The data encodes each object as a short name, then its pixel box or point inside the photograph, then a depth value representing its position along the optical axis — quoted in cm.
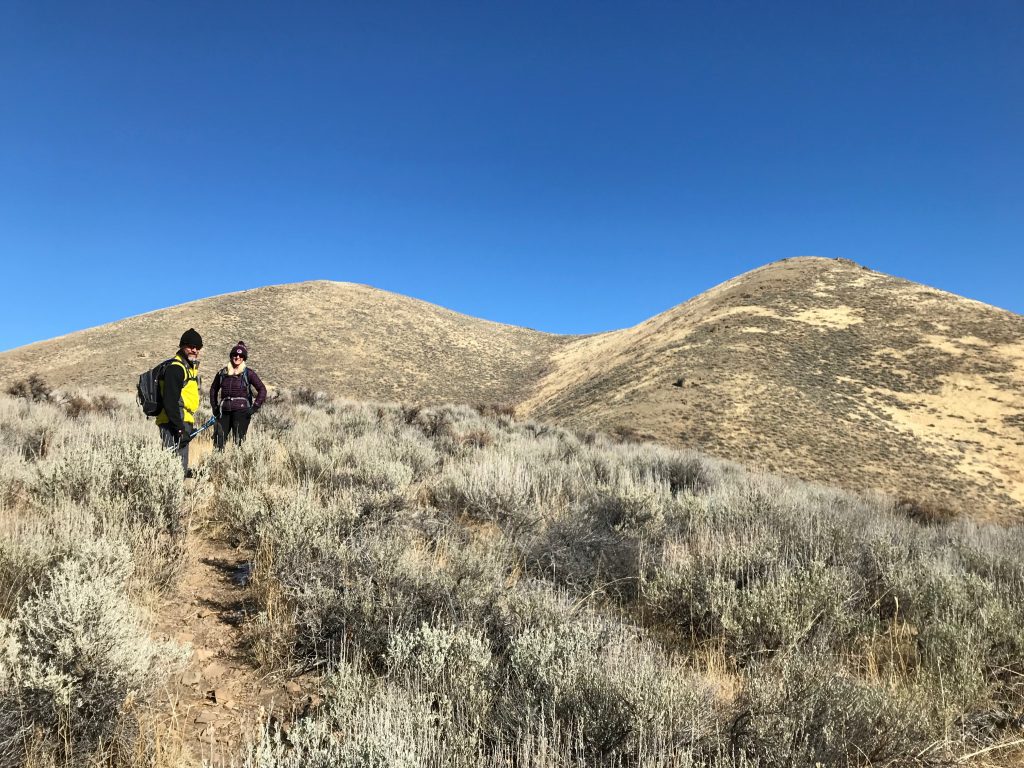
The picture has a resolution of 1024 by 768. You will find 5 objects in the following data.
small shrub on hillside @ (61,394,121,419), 968
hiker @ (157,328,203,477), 569
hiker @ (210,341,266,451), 704
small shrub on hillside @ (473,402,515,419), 1948
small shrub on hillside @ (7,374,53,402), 1195
